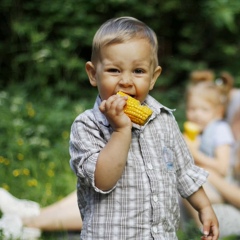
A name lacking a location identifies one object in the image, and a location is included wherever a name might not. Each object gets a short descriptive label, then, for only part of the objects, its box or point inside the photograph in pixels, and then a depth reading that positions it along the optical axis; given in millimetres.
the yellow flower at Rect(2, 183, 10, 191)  5662
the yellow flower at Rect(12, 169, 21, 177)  5974
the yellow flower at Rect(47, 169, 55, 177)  6119
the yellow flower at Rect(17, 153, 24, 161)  6423
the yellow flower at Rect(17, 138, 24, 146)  6701
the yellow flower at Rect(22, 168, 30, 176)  6045
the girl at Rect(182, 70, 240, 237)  4818
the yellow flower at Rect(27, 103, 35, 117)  7481
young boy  2757
